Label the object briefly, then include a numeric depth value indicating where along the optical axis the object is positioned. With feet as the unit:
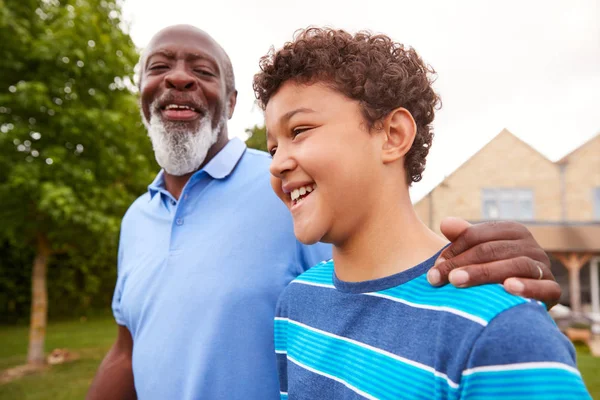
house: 38.93
